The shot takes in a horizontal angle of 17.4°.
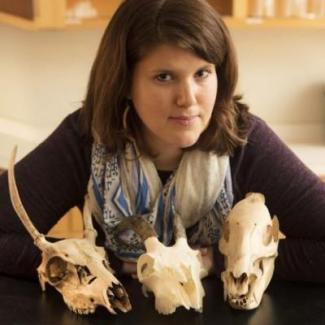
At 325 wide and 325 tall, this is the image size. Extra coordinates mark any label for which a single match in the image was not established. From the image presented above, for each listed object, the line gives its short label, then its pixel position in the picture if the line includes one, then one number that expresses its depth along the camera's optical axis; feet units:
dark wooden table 4.63
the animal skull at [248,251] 4.69
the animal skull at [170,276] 4.62
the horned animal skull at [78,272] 4.65
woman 5.03
